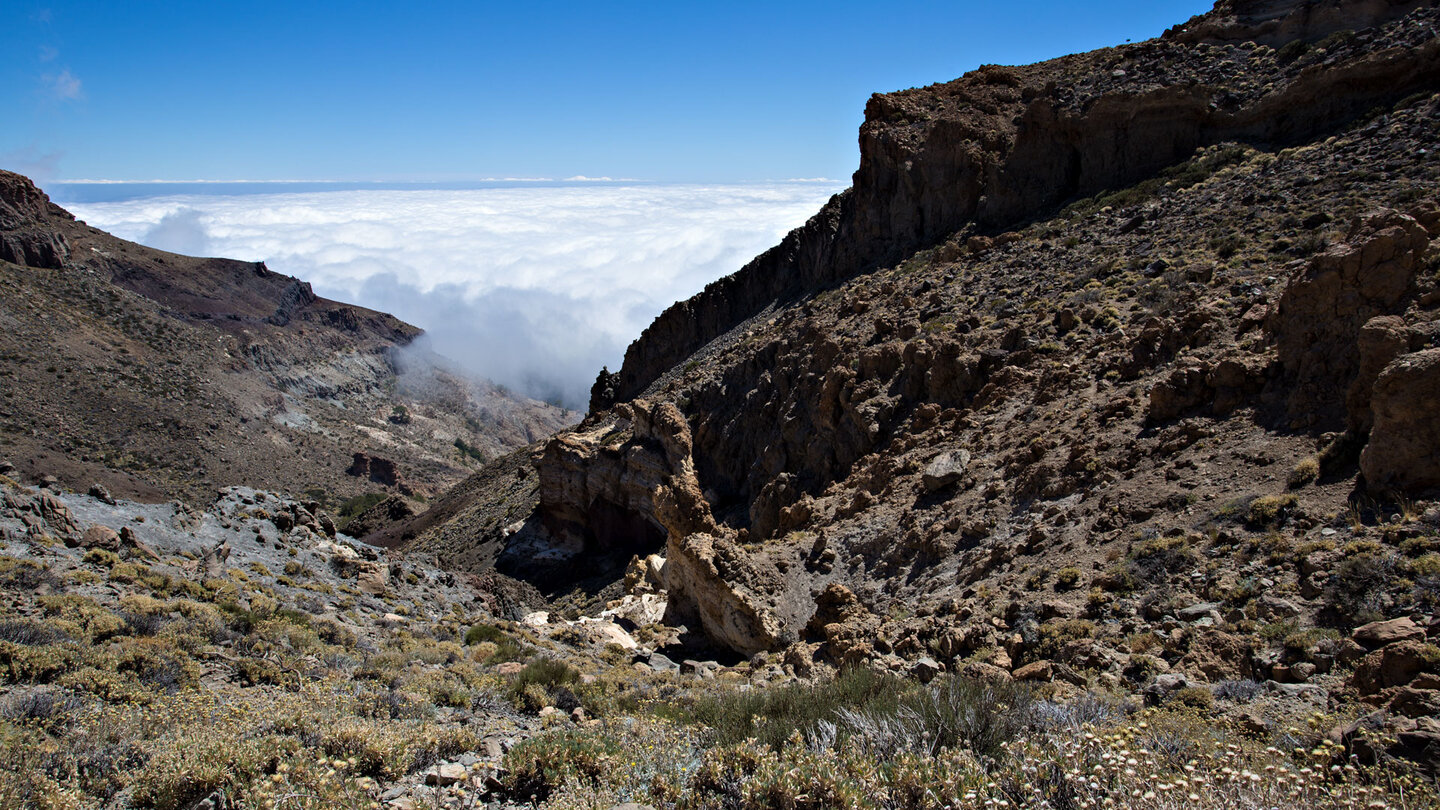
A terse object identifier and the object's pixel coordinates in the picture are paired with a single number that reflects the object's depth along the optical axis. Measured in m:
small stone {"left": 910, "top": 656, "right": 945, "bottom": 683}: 7.63
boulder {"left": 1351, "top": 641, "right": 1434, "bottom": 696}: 4.59
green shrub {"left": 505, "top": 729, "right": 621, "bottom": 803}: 5.21
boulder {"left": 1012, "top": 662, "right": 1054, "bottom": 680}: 6.95
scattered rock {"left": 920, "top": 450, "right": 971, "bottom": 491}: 12.78
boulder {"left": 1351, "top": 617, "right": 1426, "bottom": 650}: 5.02
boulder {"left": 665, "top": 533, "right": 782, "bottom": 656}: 11.95
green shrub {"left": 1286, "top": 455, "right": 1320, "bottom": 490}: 7.95
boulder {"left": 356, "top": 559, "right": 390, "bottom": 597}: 14.07
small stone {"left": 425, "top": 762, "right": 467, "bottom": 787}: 5.32
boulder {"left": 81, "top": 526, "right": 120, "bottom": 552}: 11.04
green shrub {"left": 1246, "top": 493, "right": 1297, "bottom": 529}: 7.59
